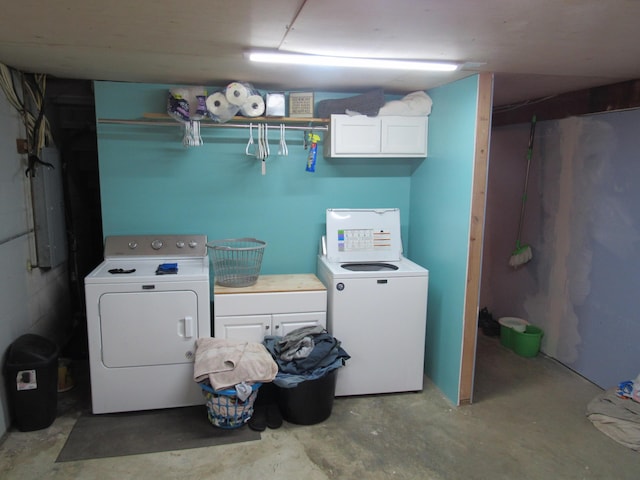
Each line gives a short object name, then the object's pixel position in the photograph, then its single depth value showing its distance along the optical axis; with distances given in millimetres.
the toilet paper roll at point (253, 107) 3084
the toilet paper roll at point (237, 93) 2994
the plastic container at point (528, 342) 3811
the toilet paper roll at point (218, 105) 3025
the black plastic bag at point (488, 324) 4305
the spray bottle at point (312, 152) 3268
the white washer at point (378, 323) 3049
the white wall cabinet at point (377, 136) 3285
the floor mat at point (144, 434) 2545
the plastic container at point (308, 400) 2742
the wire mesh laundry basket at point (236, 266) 3119
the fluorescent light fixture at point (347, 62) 2365
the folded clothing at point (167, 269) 2892
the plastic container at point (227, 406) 2652
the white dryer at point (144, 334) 2766
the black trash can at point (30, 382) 2600
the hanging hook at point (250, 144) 3270
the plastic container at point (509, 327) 3956
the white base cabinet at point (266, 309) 2969
